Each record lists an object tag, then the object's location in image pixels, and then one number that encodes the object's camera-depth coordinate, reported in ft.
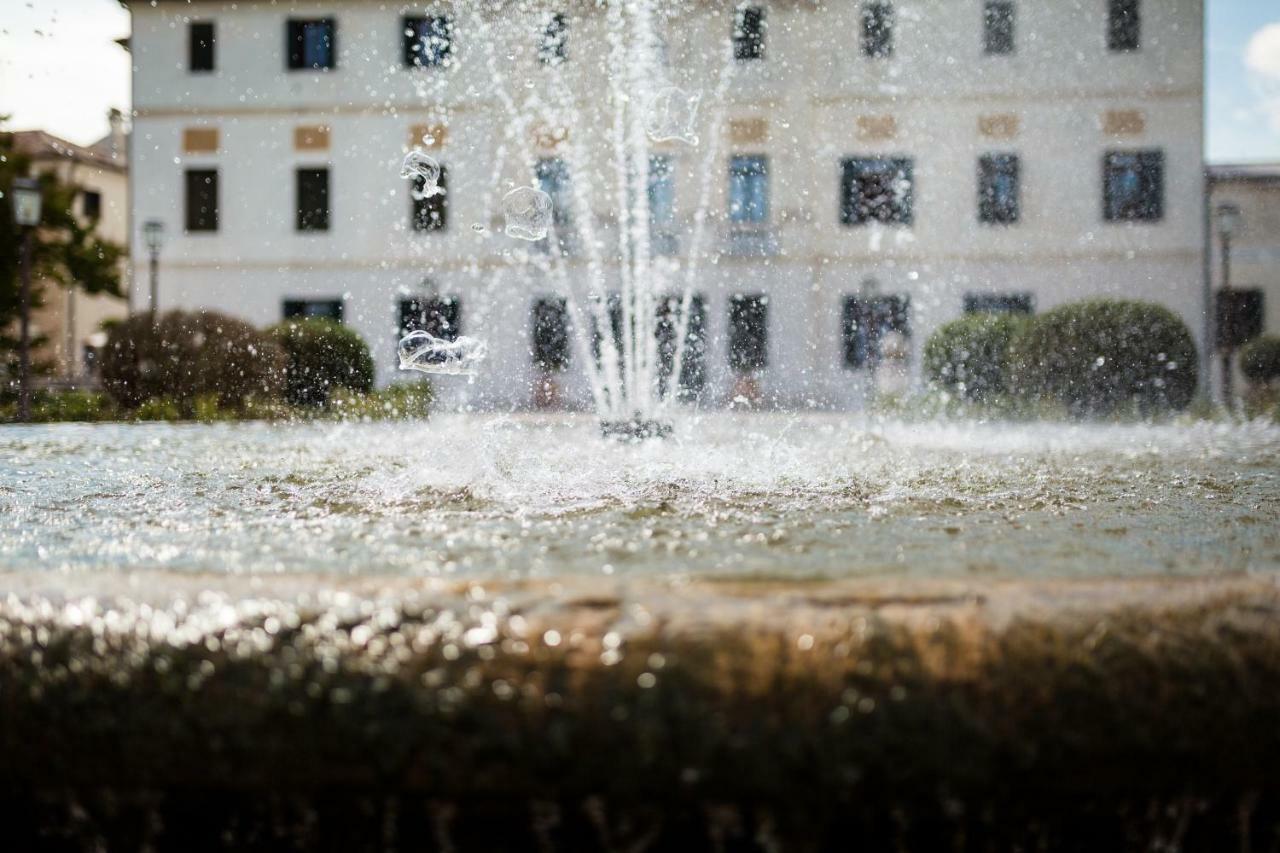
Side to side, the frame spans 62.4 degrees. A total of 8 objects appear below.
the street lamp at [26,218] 36.51
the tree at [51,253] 65.10
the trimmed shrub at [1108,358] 36.60
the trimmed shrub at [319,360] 44.65
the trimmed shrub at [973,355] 42.68
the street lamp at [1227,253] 46.88
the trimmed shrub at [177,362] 38.81
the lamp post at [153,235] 51.21
